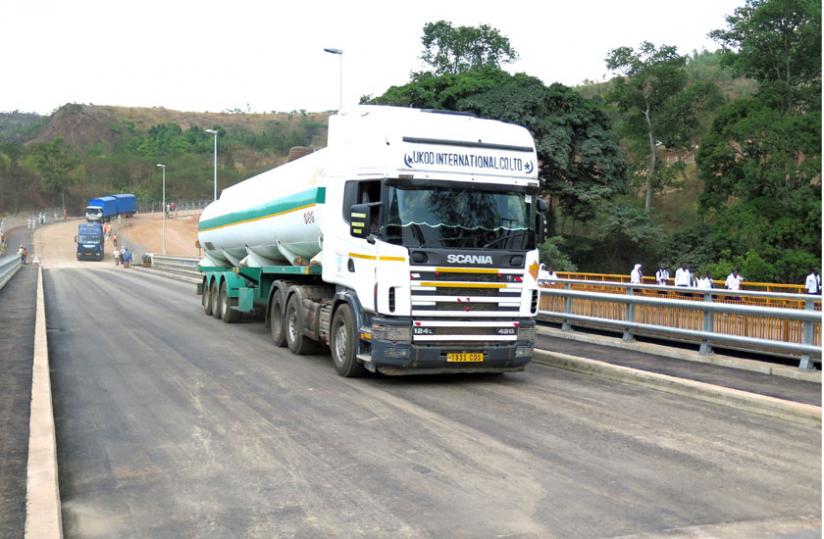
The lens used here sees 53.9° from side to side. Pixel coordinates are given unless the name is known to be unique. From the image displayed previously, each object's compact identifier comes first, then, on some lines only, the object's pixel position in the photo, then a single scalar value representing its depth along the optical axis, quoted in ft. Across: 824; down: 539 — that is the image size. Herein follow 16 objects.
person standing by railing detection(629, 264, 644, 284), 86.48
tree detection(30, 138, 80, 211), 371.56
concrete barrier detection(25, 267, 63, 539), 16.26
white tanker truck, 33.63
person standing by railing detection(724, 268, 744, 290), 76.48
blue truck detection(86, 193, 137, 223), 281.33
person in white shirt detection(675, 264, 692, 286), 83.05
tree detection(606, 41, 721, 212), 187.62
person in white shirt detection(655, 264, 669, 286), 93.61
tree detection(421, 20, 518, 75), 219.20
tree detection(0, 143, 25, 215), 353.31
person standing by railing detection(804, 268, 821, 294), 74.89
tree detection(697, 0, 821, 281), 142.20
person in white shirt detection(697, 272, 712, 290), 74.46
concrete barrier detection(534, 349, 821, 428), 28.19
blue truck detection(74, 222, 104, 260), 217.77
